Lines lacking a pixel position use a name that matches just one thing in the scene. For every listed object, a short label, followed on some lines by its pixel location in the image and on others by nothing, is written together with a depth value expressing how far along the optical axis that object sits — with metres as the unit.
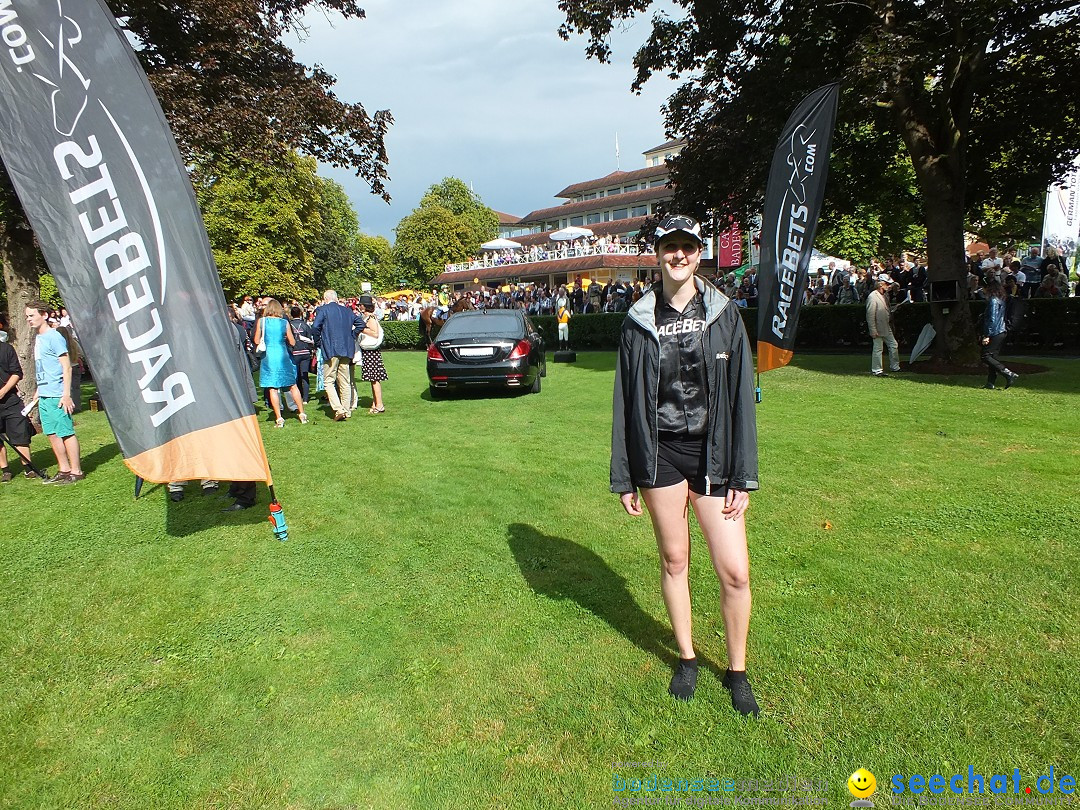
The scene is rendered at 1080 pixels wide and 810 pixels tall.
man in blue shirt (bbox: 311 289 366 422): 10.19
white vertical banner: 20.38
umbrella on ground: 13.45
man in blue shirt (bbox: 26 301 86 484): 7.22
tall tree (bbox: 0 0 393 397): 10.42
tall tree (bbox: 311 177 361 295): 60.50
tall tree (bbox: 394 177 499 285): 71.50
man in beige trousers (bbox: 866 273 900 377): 12.85
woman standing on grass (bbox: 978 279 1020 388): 10.48
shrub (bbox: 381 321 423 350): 27.94
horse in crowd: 20.86
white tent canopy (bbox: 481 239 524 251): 47.56
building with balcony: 45.91
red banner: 41.09
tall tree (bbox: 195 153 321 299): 38.81
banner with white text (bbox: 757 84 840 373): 8.19
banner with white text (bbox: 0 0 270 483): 3.64
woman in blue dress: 9.48
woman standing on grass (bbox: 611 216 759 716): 2.86
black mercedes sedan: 11.66
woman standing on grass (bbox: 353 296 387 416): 10.72
